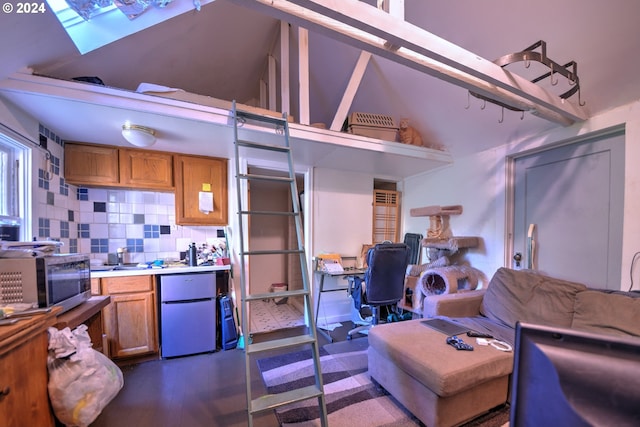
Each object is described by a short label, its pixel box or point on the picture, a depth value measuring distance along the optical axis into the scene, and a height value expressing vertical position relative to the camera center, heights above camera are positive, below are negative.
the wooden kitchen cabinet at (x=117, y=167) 2.37 +0.43
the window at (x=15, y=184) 1.73 +0.19
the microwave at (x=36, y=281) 1.30 -0.39
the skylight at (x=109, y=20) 1.55 +1.26
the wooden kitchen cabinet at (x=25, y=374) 1.00 -0.73
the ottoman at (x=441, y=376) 1.42 -1.02
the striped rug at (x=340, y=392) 1.61 -1.42
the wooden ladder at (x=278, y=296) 1.35 -0.57
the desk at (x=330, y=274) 2.96 -0.83
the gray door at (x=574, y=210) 1.90 -0.04
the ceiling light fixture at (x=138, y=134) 2.02 +0.62
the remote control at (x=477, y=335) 1.76 -0.92
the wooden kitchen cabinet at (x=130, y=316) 2.24 -1.00
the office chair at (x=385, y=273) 2.55 -0.70
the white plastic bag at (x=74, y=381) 1.27 -0.92
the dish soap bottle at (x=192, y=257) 2.56 -0.50
